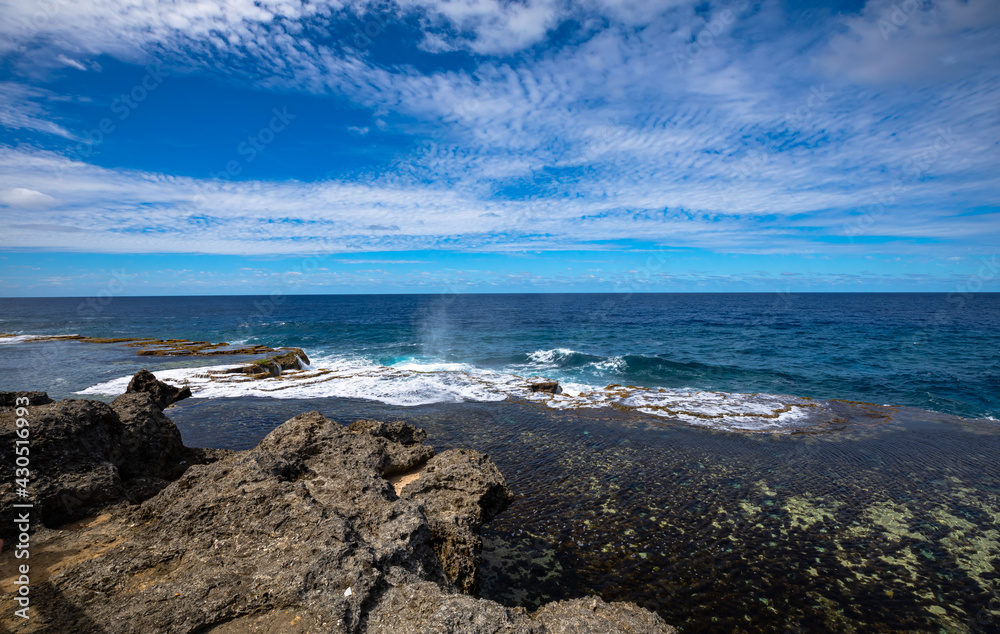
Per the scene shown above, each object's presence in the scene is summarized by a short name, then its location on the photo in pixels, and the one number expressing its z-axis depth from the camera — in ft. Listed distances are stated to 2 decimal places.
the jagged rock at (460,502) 22.93
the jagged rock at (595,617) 17.07
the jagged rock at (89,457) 22.57
